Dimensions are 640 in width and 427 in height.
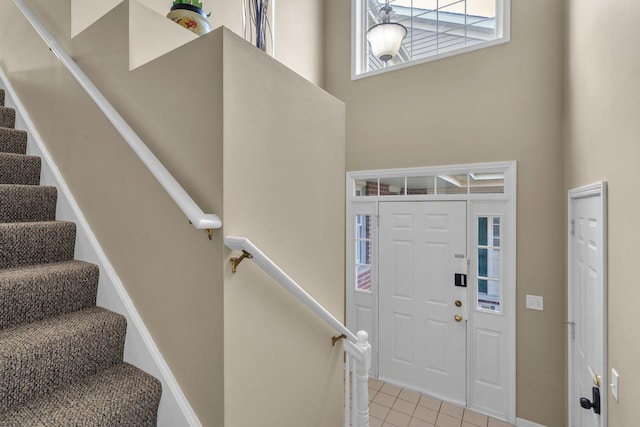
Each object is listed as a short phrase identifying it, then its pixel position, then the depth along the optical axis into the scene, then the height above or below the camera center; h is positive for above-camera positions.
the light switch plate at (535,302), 2.64 -0.68
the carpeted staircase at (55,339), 0.98 -0.42
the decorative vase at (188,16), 1.49 +0.91
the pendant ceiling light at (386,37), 2.87 +1.59
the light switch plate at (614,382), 1.37 -0.70
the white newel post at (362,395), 1.46 -0.80
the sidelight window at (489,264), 2.84 -0.40
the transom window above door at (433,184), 2.87 +0.33
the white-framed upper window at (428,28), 2.92 +1.82
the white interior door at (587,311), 1.58 -0.54
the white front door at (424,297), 2.98 -0.76
